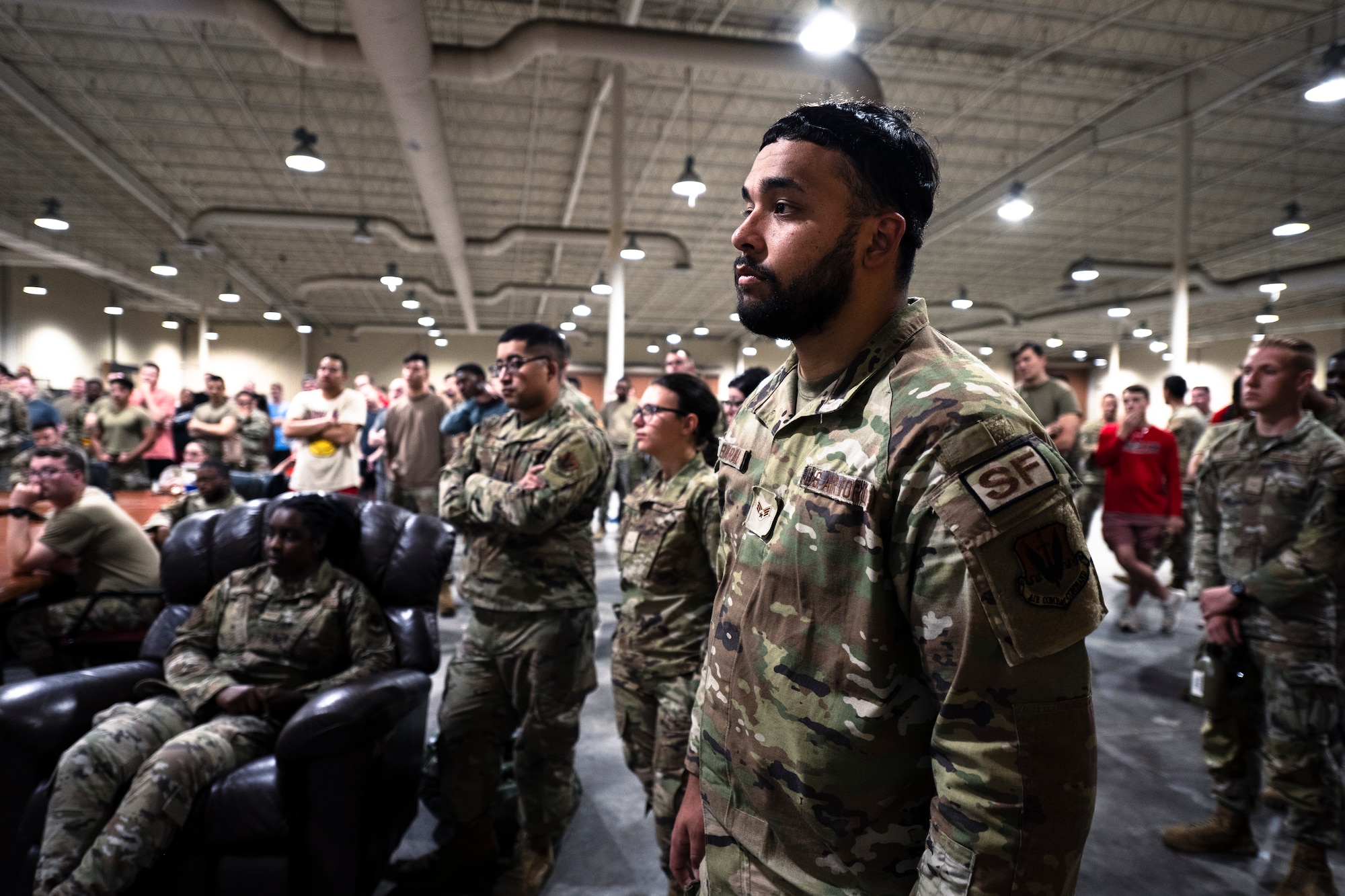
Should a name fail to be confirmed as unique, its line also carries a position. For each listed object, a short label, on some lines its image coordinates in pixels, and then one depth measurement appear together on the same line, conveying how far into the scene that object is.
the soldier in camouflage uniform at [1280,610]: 2.31
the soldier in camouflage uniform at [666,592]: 2.06
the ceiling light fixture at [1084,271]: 10.03
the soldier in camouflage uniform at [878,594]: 0.77
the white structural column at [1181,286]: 8.94
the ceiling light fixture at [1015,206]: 7.58
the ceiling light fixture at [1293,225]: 8.08
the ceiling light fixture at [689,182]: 6.91
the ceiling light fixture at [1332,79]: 5.07
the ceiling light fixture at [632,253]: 8.75
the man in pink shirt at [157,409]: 7.32
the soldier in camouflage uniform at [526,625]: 2.33
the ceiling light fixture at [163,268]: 11.96
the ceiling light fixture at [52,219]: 8.60
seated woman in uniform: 1.87
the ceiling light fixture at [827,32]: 4.42
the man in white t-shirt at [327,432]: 4.66
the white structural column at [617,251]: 7.05
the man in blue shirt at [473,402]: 4.72
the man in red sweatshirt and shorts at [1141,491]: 4.88
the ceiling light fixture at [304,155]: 6.09
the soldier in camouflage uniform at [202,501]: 3.95
